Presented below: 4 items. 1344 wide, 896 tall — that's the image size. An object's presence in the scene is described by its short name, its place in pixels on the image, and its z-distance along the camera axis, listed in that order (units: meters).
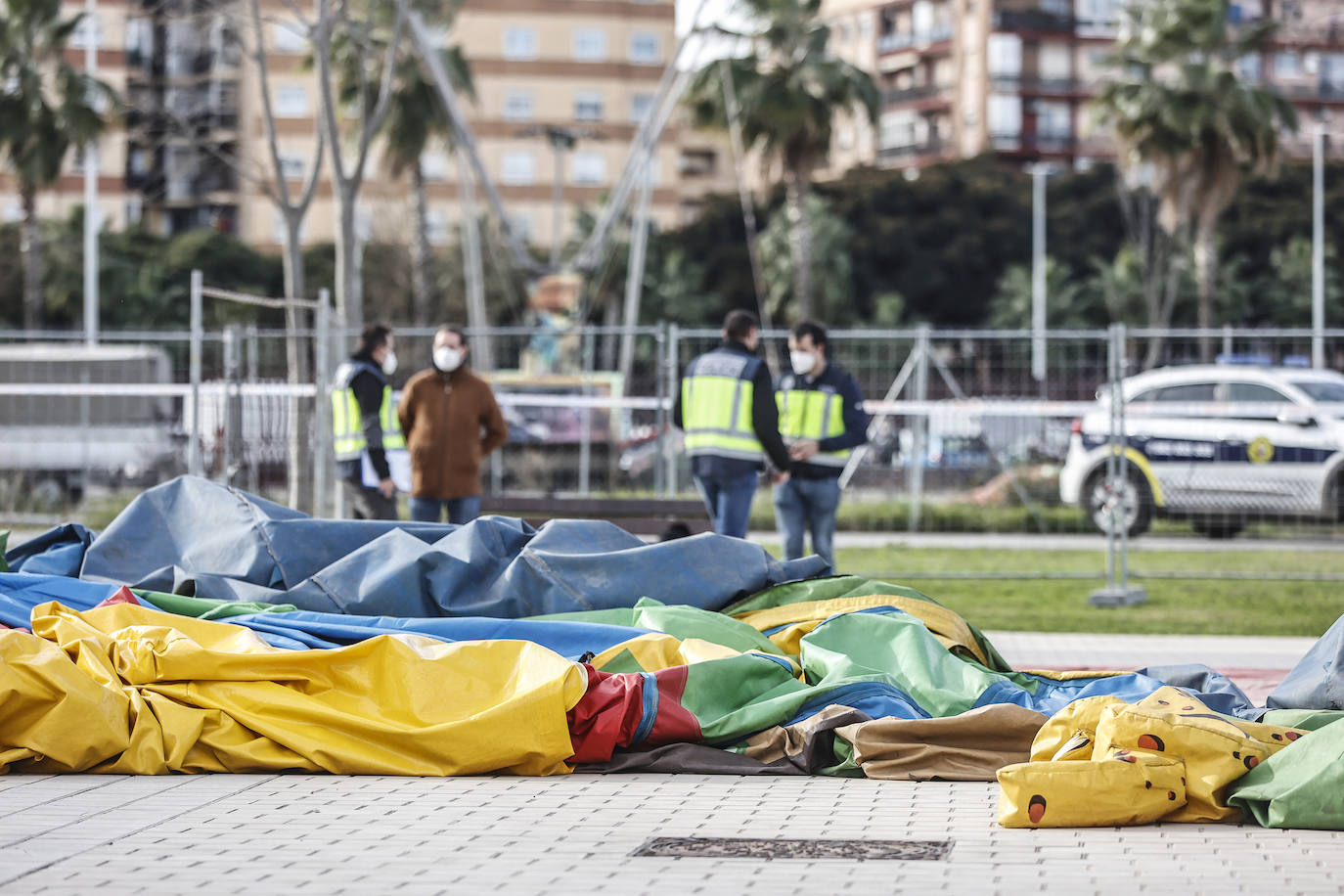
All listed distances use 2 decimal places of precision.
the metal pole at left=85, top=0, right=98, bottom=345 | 39.56
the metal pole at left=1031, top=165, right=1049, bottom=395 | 57.53
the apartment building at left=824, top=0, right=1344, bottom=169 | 84.62
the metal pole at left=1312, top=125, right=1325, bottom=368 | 43.34
